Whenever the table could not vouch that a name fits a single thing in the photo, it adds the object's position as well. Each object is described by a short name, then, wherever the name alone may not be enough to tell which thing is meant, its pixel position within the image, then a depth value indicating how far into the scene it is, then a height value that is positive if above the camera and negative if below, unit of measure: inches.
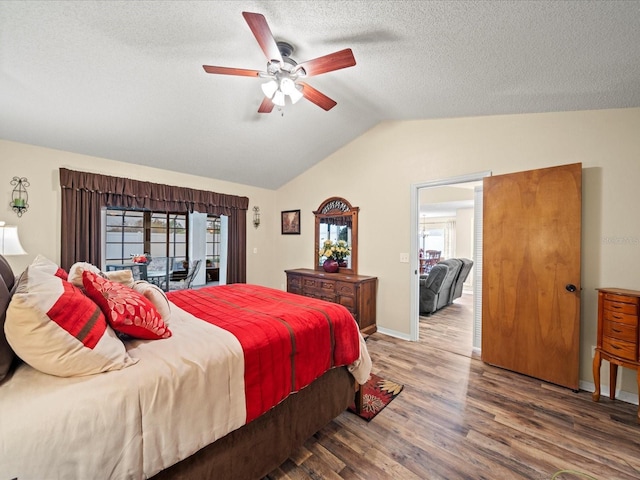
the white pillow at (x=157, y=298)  61.3 -15.2
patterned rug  80.4 -53.0
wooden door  92.1 -12.5
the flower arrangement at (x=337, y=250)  163.6 -7.9
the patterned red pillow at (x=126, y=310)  49.3 -14.5
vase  162.7 -17.3
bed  34.1 -25.4
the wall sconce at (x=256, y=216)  201.9 +15.5
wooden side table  77.4 -28.0
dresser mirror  161.5 +6.9
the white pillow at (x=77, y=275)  60.4 -9.6
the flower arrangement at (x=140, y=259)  152.9 -13.8
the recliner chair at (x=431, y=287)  171.3 -32.9
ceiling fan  63.5 +47.1
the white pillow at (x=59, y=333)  36.6 -14.7
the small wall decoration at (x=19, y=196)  111.9 +16.5
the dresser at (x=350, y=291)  140.5 -30.7
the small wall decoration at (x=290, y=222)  196.9 +11.6
